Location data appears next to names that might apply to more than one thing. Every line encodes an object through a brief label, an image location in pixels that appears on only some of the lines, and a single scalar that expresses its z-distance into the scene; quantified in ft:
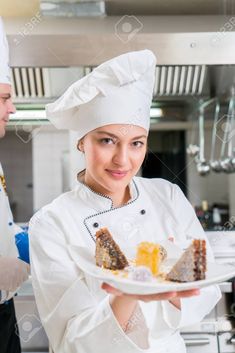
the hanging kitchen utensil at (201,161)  9.22
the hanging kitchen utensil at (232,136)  7.85
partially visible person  4.24
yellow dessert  2.46
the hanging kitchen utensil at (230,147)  8.01
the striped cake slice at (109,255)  2.50
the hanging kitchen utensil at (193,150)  10.28
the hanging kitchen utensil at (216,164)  8.93
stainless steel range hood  5.45
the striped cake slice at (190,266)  2.33
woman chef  2.54
